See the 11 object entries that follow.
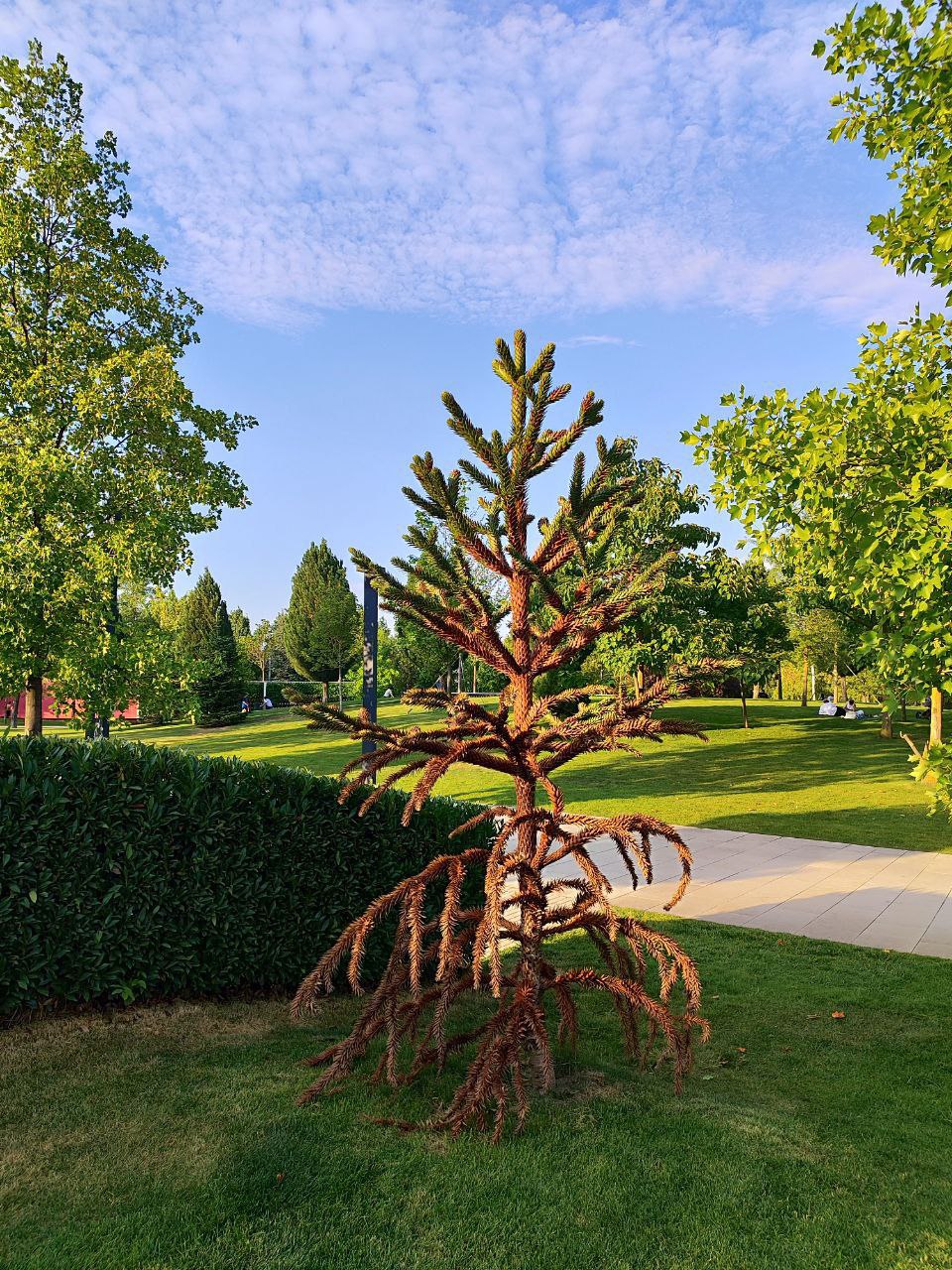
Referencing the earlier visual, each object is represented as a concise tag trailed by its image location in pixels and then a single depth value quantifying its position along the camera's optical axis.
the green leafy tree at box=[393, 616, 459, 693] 30.98
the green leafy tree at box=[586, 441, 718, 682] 20.91
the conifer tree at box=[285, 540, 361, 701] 47.28
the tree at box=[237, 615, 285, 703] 61.94
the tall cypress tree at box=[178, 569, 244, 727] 42.56
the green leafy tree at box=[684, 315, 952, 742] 4.96
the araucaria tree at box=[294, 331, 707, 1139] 3.58
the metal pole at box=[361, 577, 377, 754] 11.40
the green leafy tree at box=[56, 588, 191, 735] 11.39
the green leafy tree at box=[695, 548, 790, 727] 22.62
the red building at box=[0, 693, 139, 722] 12.06
